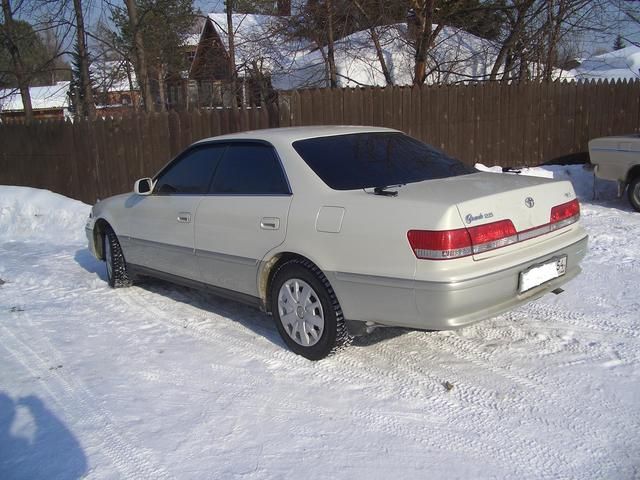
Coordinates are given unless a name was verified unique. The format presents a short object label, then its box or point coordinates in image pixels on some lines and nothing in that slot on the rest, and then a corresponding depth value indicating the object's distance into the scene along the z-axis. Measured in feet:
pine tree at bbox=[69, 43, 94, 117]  46.06
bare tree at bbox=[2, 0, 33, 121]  51.91
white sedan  11.44
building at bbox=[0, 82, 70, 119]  136.07
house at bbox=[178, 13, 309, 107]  51.38
